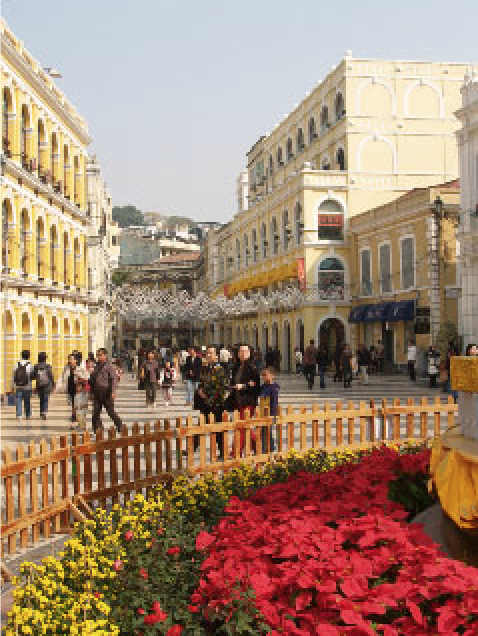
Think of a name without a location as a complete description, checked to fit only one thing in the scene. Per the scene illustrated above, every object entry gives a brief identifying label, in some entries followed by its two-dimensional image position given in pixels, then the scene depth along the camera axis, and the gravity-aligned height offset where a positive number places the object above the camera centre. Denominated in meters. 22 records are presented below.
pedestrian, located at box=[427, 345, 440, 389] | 27.06 -0.95
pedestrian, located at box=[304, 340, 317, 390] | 28.81 -0.78
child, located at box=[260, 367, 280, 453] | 11.23 -0.70
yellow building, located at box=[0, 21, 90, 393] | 26.98 +5.31
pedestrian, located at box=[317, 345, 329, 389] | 28.20 -0.79
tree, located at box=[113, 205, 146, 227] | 188.98 +31.91
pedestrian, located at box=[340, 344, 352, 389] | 28.48 -0.94
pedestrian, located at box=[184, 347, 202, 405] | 21.17 -0.76
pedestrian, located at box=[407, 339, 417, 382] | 30.12 -0.81
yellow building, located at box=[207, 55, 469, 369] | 43.31 +9.95
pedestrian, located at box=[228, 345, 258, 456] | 11.68 -0.61
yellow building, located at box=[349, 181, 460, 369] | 33.88 +3.25
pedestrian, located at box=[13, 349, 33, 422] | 19.50 -1.01
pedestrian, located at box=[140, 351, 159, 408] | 21.22 -0.84
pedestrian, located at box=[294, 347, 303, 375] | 40.19 -0.97
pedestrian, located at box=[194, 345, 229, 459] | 11.98 -0.72
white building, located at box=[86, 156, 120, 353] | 43.03 +4.68
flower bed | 3.79 -1.26
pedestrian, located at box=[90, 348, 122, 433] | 15.61 -0.79
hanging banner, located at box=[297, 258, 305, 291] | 42.98 +3.84
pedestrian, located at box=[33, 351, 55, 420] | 19.88 -0.86
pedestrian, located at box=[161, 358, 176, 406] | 22.75 -1.08
